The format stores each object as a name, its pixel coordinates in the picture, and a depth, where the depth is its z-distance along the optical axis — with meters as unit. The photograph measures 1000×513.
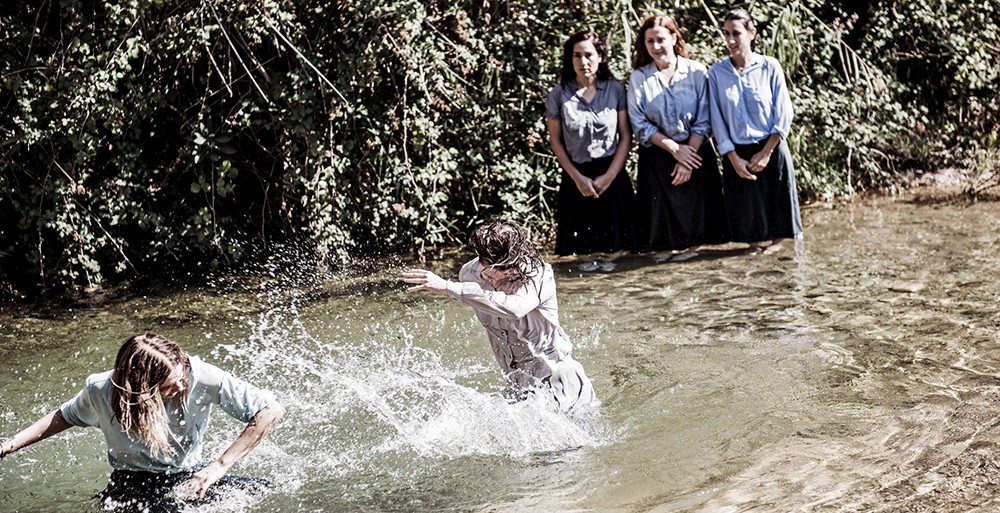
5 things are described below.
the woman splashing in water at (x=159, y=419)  4.59
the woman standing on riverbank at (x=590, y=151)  9.39
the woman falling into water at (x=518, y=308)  5.51
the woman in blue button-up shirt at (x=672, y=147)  9.41
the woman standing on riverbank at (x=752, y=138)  9.32
